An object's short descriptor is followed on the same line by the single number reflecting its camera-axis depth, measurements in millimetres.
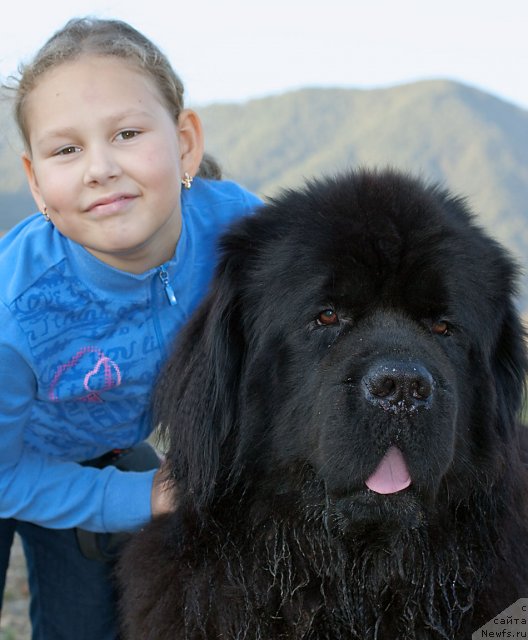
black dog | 2111
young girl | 2453
